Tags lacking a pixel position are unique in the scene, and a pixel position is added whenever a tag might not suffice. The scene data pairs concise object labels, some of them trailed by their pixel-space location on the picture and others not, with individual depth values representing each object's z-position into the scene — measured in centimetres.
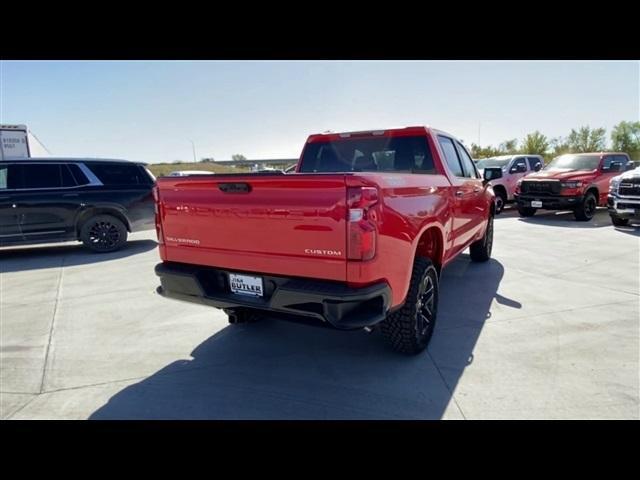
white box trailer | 1351
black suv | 682
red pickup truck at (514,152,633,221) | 1009
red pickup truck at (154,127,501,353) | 222
